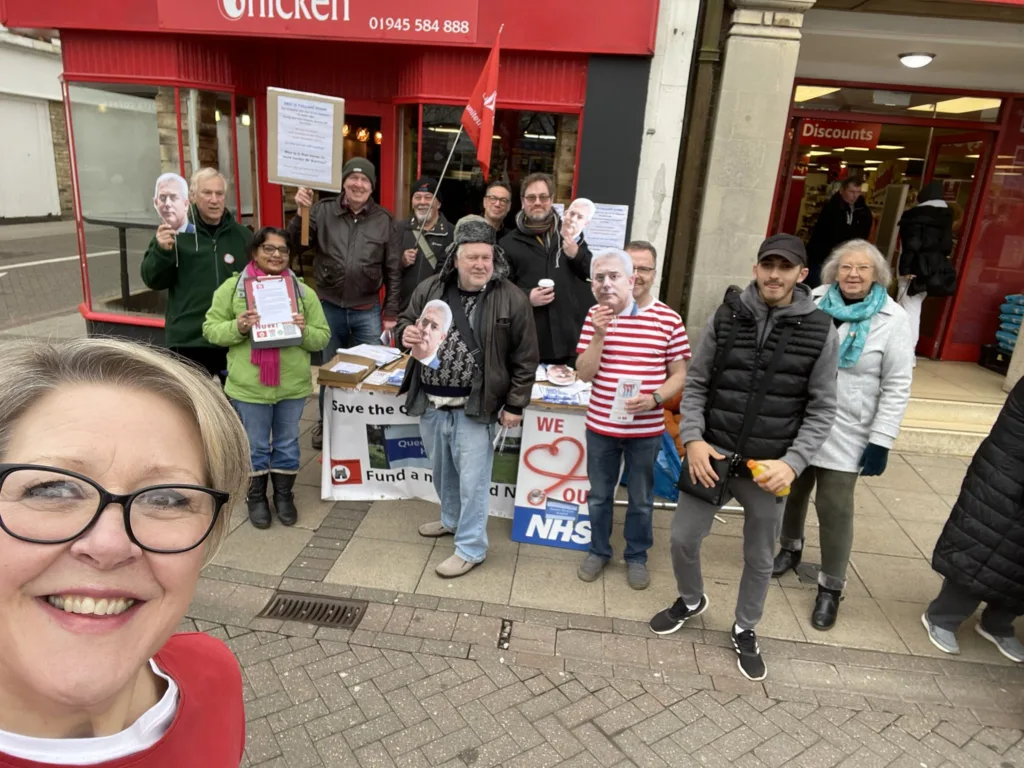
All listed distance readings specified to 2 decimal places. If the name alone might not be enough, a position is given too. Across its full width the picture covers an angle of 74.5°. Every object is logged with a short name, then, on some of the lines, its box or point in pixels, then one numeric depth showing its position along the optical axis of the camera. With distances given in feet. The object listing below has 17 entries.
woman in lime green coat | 13.53
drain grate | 11.94
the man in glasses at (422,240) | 17.65
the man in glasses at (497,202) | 16.80
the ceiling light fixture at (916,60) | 21.54
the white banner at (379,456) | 15.26
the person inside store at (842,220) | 25.14
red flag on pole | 15.81
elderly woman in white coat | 11.56
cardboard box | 14.87
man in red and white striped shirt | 11.83
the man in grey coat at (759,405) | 10.11
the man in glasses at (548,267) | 15.71
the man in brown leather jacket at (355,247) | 17.13
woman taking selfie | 2.87
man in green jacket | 14.55
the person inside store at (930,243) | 23.21
